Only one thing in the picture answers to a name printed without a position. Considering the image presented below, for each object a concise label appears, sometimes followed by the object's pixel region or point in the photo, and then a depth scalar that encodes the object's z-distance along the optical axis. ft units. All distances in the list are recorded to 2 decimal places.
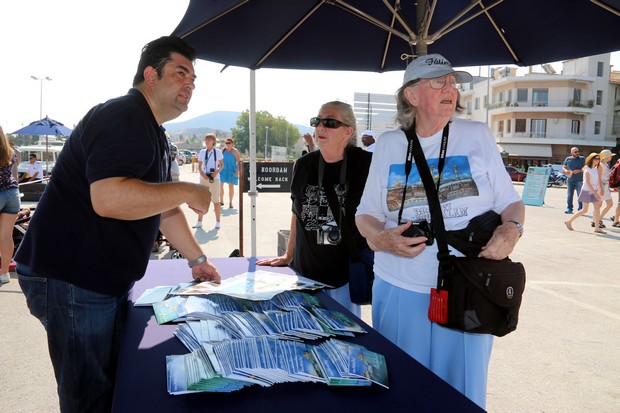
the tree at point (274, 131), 431.06
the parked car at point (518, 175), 119.96
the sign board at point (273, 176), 18.34
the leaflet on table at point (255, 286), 6.64
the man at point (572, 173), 43.91
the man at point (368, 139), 32.13
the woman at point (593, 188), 33.40
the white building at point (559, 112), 169.48
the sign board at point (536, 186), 53.78
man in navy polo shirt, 4.96
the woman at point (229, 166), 37.58
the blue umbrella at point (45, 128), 50.08
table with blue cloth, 3.63
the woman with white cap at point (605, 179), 34.58
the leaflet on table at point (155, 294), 6.48
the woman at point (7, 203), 16.94
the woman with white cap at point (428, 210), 6.07
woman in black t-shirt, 8.48
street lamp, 142.82
